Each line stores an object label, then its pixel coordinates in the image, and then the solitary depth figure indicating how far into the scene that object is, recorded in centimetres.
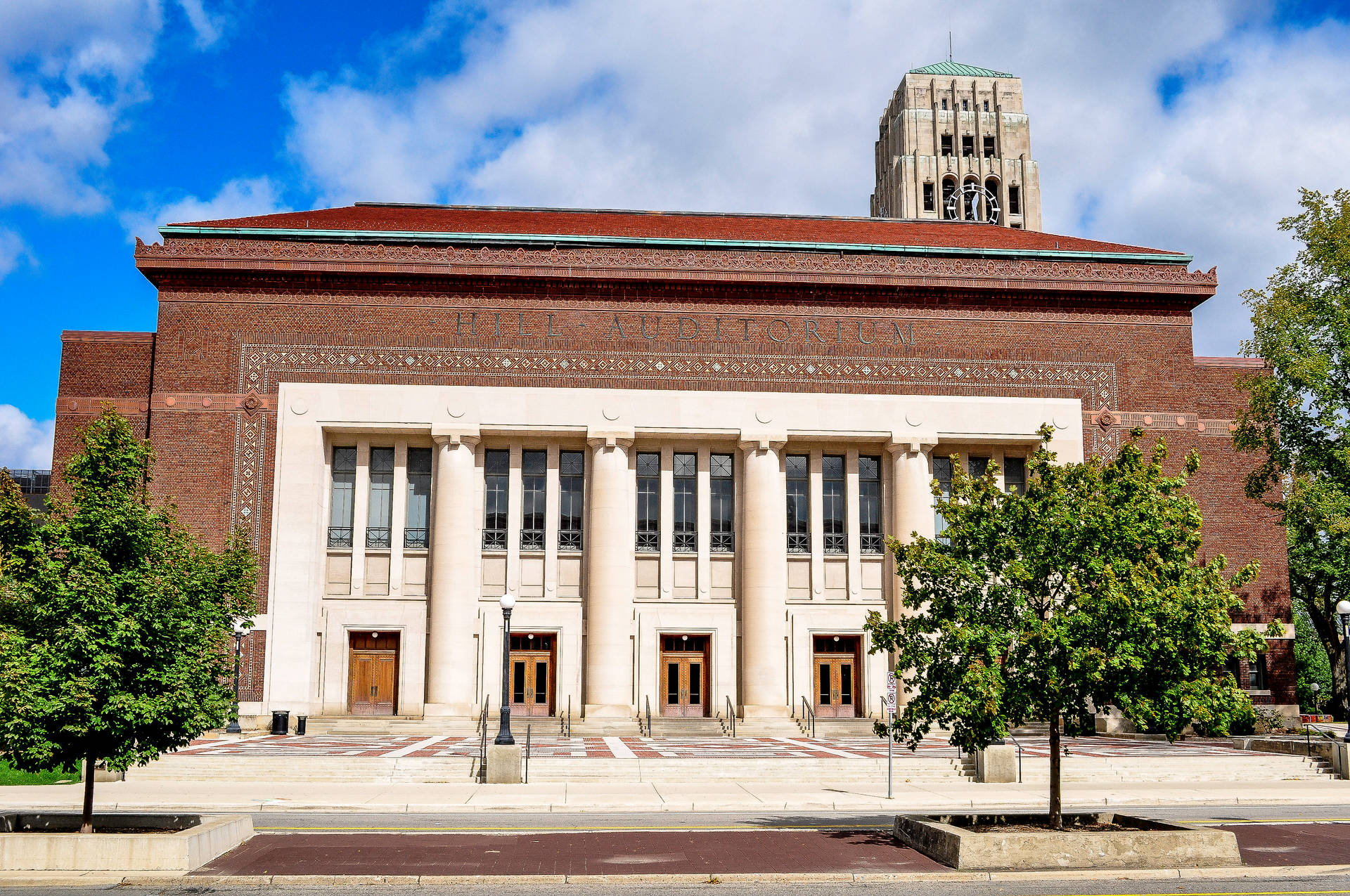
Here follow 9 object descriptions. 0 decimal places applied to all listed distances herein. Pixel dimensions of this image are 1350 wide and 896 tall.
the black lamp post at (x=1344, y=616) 2700
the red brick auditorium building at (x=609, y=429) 3766
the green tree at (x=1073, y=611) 1475
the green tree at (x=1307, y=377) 3497
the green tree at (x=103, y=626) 1393
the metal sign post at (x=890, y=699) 2103
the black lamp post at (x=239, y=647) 3431
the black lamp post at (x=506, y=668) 2525
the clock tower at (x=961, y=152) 8644
